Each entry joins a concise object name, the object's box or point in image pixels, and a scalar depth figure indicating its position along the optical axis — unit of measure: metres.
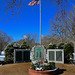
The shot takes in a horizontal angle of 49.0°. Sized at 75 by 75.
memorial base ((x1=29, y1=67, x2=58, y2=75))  6.11
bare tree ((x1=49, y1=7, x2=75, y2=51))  16.52
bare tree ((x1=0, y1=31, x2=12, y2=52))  38.02
